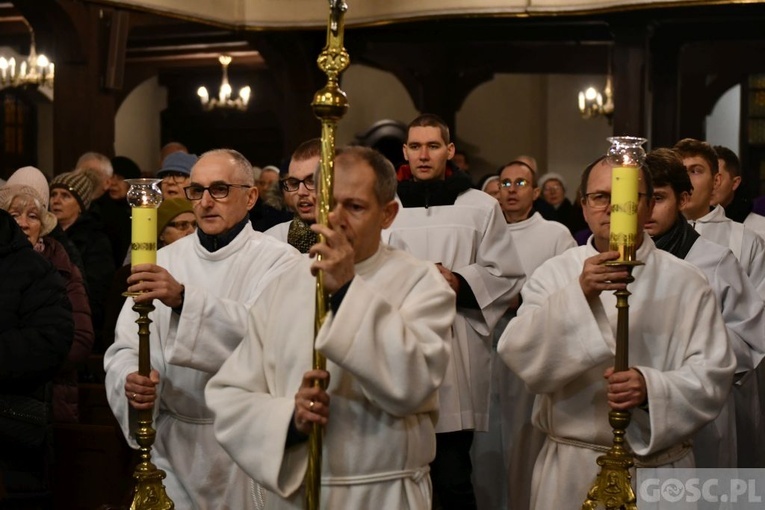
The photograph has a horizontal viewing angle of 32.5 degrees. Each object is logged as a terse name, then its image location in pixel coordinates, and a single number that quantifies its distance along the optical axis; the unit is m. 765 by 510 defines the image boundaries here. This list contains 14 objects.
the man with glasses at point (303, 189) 6.02
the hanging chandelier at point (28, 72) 17.56
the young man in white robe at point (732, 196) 7.87
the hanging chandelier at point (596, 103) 18.73
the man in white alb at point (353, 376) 3.78
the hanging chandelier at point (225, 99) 18.98
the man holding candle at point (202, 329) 4.88
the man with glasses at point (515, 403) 6.22
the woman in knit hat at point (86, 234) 8.34
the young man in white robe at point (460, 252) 6.61
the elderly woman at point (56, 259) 6.62
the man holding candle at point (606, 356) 4.51
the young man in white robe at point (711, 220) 6.80
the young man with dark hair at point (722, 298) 5.50
